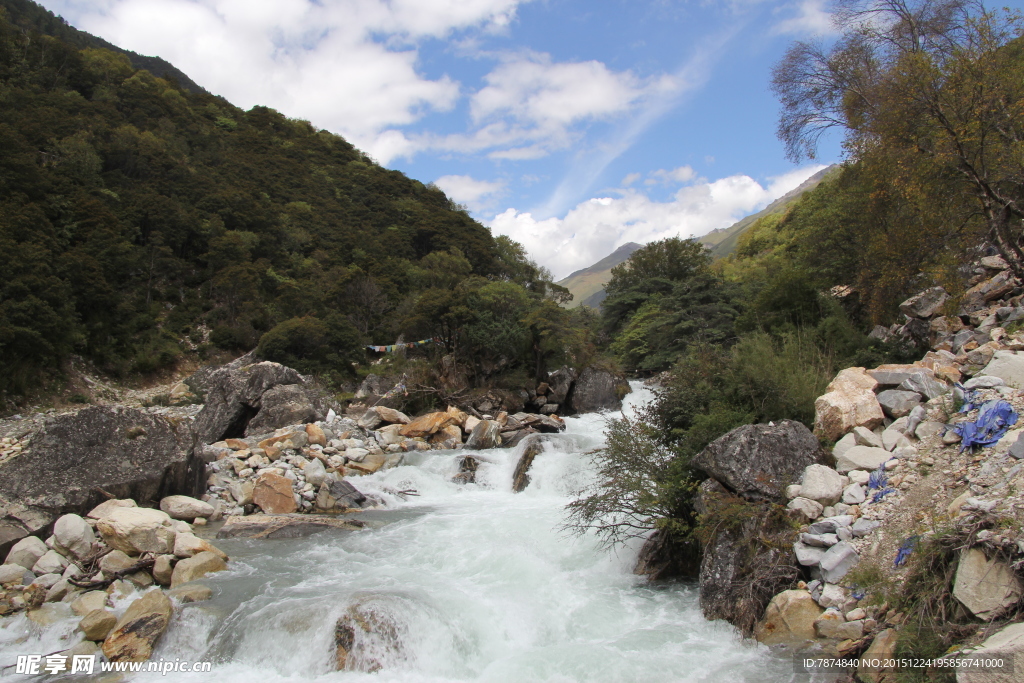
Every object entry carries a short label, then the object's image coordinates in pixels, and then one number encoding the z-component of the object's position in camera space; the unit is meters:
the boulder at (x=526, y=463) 11.94
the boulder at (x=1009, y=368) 5.74
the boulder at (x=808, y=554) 5.14
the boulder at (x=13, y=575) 6.25
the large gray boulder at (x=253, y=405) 14.82
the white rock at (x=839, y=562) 4.88
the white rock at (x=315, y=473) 11.02
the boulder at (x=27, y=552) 6.60
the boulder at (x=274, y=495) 10.15
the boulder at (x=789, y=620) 4.79
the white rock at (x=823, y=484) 5.66
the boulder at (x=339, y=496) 10.52
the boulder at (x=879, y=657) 3.89
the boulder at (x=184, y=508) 8.94
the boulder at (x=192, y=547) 7.15
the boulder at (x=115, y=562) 6.70
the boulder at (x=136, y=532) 7.04
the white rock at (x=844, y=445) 6.24
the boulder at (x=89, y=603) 5.83
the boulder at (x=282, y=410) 15.01
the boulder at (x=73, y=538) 6.92
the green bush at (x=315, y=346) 26.09
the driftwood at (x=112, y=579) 6.49
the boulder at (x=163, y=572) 6.76
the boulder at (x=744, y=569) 5.30
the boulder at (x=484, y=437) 15.06
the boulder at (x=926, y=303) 10.02
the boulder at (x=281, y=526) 8.67
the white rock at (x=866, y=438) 6.09
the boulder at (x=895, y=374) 6.82
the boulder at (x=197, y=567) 6.71
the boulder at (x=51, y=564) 6.55
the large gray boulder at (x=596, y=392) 21.71
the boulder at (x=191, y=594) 6.12
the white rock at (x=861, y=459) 5.78
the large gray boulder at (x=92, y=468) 7.41
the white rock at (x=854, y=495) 5.46
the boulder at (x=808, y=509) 5.59
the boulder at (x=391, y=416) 16.42
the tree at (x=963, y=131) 8.38
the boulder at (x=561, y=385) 22.39
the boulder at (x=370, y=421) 15.91
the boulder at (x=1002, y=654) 2.99
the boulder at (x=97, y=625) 5.39
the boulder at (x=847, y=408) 6.59
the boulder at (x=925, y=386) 6.42
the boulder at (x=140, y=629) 5.18
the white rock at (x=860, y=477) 5.66
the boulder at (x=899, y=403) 6.39
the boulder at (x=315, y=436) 13.30
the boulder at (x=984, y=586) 3.53
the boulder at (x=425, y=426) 15.65
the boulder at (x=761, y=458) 6.07
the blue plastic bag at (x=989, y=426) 5.01
